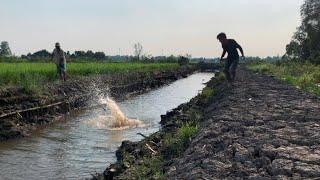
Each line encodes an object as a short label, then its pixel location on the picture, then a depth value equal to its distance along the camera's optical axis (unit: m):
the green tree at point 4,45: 63.26
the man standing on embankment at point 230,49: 11.40
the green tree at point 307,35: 42.65
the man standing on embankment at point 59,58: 14.89
